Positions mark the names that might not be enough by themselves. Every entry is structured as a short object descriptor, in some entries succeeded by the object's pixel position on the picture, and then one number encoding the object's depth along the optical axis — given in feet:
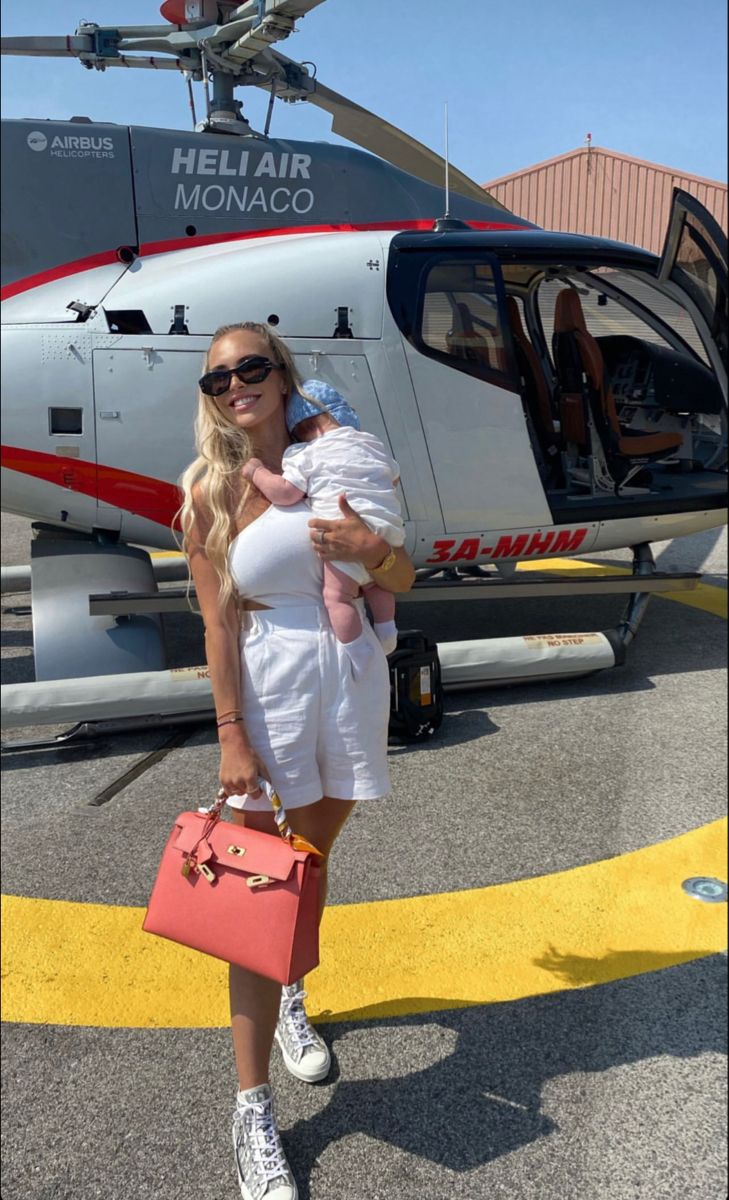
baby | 4.51
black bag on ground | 9.25
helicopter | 5.20
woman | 4.65
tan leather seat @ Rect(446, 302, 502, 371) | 9.79
